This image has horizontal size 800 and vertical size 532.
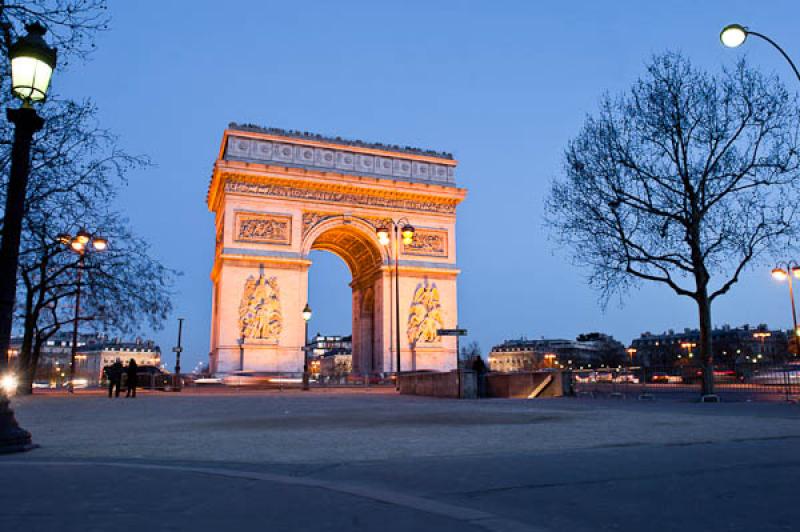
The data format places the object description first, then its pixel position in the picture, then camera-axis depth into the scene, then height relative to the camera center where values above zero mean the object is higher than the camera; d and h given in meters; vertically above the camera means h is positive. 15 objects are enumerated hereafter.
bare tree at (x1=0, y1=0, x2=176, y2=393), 12.36 +3.68
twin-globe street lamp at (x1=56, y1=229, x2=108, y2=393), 18.02 +3.81
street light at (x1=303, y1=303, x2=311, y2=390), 32.47 +3.02
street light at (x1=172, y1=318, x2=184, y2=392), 30.73 +0.15
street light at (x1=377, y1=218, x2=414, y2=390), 22.66 +4.92
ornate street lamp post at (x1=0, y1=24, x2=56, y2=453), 6.39 +2.22
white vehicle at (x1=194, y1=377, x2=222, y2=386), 34.75 -0.21
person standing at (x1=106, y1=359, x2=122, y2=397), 23.28 +0.06
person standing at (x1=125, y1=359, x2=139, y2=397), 22.73 -0.02
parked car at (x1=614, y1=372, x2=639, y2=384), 24.36 -0.17
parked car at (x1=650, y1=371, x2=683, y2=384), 25.68 -0.20
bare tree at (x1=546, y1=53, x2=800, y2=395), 19.12 +5.85
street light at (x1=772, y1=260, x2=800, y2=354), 29.44 +4.44
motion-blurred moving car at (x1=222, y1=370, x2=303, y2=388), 34.44 -0.18
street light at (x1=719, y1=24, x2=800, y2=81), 12.74 +6.48
